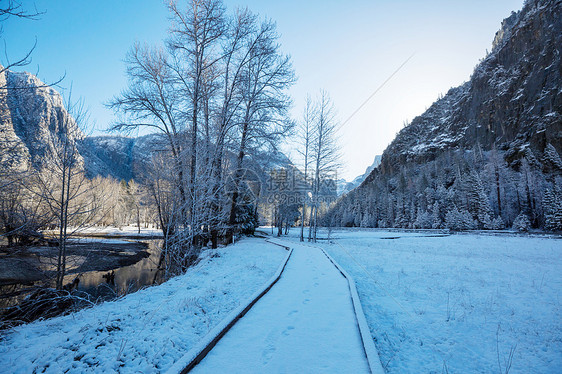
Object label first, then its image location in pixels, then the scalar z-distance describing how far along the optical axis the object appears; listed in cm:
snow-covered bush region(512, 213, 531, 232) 3080
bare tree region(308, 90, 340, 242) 2186
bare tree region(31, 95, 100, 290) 609
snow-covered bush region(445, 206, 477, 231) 3688
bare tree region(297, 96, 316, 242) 2277
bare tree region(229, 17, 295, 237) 1244
